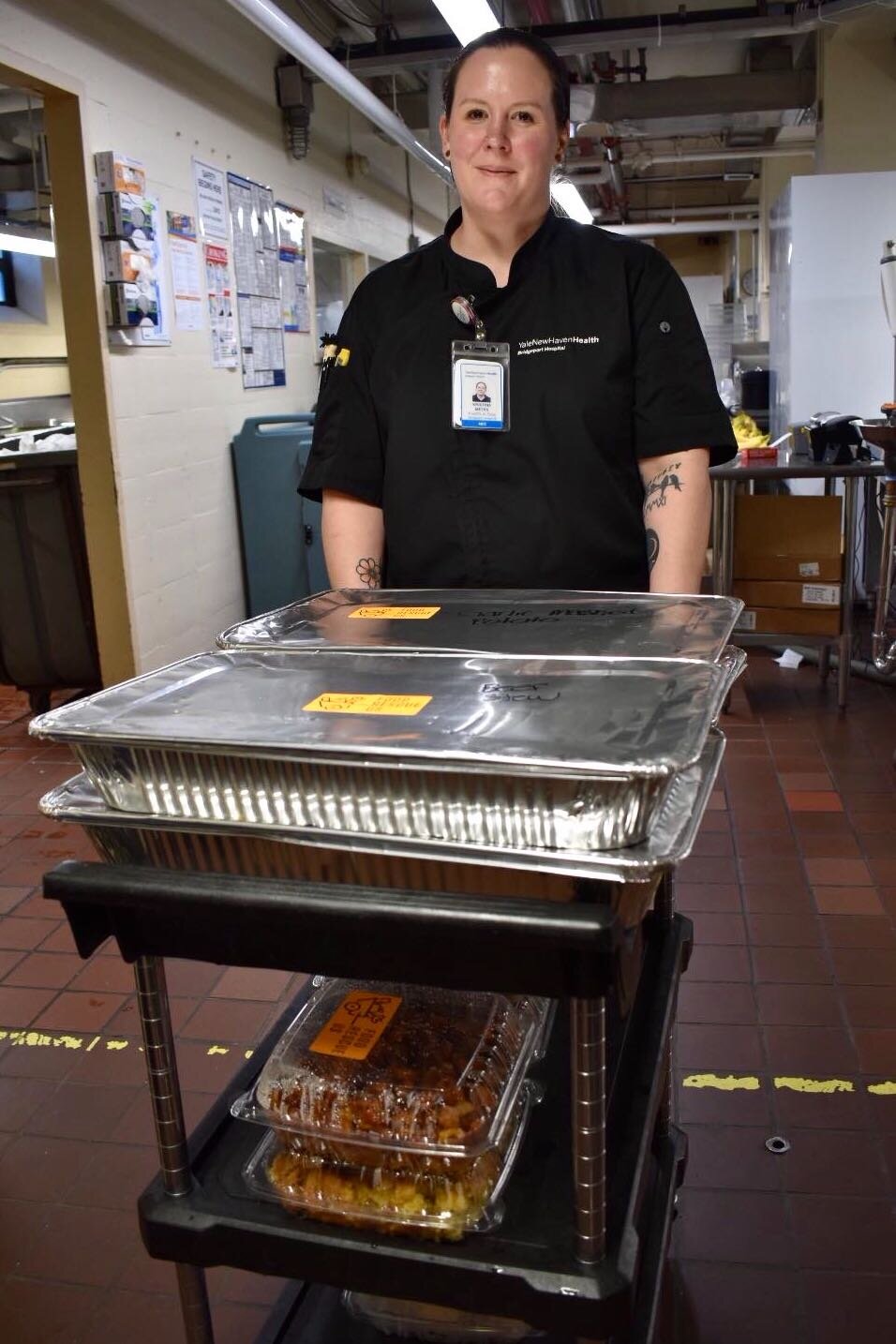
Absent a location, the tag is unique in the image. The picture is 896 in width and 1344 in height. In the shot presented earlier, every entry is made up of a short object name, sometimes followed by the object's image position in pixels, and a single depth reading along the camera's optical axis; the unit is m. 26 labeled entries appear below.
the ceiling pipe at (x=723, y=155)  8.78
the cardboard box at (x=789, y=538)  4.13
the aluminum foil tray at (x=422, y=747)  0.75
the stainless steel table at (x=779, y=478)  4.02
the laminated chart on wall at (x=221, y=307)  4.80
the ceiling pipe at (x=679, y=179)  11.78
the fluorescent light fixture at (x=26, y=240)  6.61
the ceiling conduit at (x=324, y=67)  4.00
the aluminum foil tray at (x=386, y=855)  0.75
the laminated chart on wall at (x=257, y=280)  5.15
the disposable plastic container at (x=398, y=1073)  0.94
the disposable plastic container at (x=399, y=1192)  0.91
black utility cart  0.80
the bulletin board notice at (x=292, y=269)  5.74
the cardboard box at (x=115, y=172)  3.91
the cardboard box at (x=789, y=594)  4.14
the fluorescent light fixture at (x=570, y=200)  7.55
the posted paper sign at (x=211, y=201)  4.70
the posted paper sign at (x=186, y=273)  4.43
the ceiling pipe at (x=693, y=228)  12.20
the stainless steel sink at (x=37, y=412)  6.95
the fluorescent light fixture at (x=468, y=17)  3.94
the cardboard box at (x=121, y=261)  3.95
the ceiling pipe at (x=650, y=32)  5.36
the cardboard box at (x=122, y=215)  3.91
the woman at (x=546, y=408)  1.44
